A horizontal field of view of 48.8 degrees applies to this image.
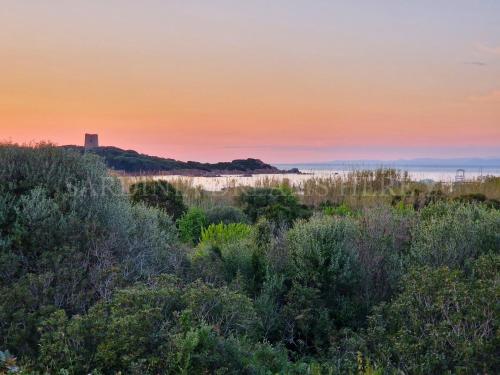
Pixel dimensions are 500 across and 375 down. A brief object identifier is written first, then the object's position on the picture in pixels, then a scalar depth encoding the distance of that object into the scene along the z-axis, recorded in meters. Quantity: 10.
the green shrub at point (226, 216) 13.78
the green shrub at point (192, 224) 12.55
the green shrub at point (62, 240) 5.63
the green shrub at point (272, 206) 12.71
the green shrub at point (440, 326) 4.99
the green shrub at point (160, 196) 13.90
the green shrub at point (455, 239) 7.66
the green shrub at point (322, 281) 6.41
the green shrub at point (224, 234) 9.47
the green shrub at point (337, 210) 12.95
